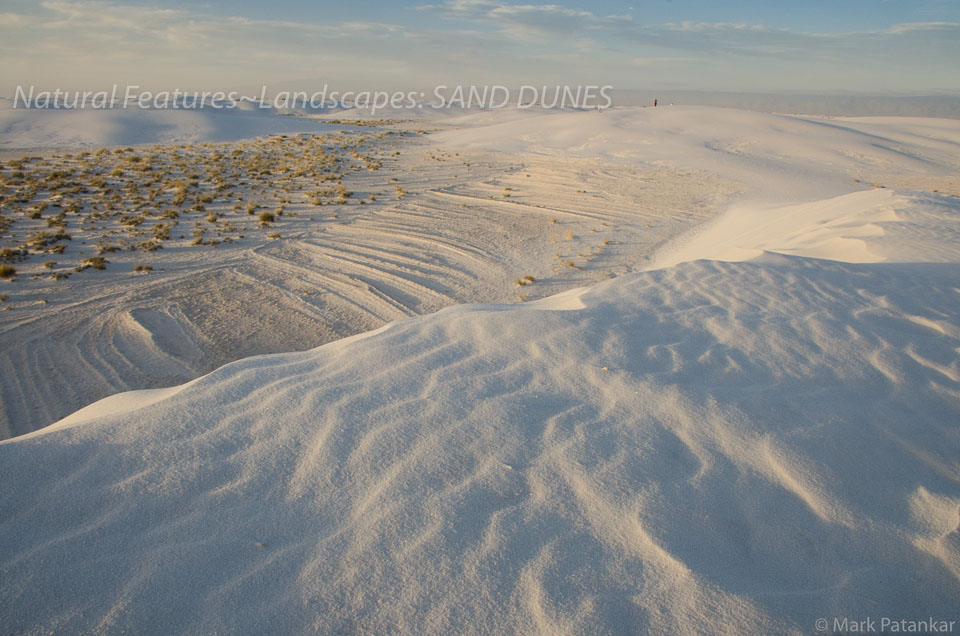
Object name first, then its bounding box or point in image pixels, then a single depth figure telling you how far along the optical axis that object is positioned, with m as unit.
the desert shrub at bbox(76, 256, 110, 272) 7.69
